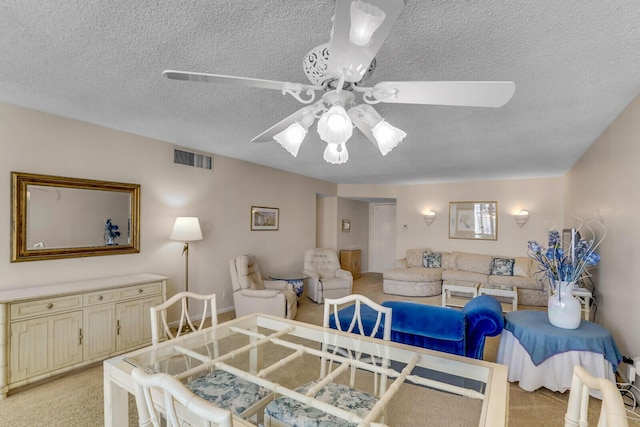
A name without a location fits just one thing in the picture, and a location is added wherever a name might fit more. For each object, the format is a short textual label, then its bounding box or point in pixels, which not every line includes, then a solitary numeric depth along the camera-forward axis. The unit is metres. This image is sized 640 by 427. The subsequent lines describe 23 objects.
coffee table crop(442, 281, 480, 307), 4.96
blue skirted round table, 2.36
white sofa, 5.61
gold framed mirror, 2.87
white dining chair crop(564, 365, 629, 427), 0.73
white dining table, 1.29
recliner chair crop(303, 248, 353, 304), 5.43
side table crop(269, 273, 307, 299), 4.92
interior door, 8.98
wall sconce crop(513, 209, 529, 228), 6.40
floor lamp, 3.85
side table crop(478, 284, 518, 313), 4.89
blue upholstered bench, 2.55
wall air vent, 4.20
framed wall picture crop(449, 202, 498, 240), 6.77
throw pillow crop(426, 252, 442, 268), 6.83
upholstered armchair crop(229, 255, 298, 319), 4.15
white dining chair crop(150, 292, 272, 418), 1.60
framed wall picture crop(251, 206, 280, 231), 5.39
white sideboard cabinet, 2.49
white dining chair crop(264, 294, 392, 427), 1.45
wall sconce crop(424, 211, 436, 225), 7.29
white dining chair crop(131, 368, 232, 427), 0.79
